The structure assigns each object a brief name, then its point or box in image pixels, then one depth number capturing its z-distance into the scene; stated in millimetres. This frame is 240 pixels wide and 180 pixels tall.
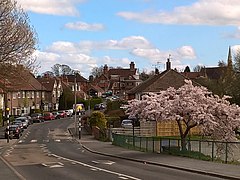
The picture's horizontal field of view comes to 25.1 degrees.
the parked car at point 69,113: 110512
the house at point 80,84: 155475
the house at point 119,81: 183750
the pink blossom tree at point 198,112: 33344
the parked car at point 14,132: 63062
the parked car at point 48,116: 101200
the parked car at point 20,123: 69219
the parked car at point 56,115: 105019
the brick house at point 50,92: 126800
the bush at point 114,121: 74750
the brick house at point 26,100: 105625
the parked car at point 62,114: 106688
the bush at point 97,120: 66750
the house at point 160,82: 85938
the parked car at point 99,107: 112519
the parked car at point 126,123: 68162
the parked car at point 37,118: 95812
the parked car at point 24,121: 77600
